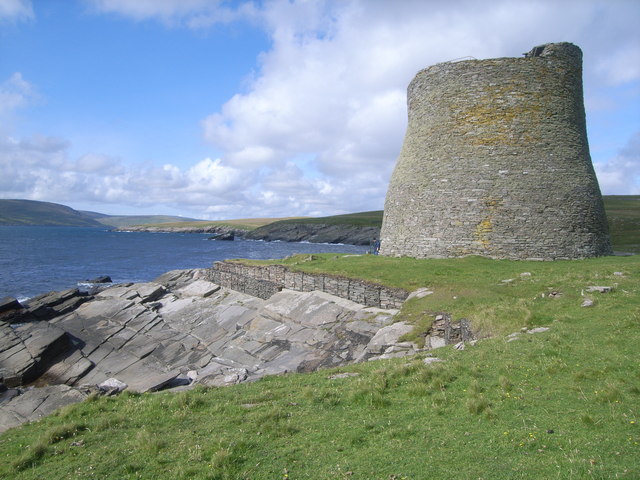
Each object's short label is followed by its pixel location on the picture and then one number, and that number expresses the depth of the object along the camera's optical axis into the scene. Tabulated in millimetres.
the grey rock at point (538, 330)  13622
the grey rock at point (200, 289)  36719
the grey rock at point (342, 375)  12016
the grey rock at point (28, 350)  23014
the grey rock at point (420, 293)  20778
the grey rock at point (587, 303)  15251
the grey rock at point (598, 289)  16453
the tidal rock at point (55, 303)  34844
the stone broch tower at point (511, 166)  27234
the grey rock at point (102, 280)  56653
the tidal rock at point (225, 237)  167025
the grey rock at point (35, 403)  14797
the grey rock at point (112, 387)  13684
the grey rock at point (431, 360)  11752
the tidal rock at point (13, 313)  33344
